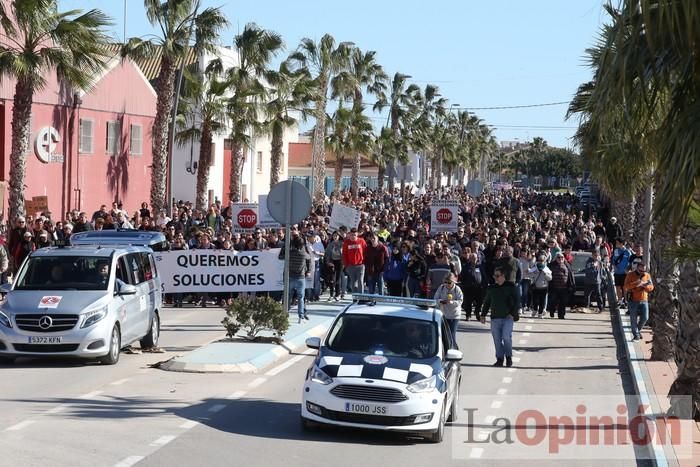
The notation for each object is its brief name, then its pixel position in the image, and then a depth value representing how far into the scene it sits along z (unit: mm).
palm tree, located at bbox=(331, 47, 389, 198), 65625
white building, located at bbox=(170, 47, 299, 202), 60906
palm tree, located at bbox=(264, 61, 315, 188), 53162
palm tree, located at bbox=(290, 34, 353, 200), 62306
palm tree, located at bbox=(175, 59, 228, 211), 47531
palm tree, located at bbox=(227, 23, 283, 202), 50188
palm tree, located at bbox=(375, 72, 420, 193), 87300
